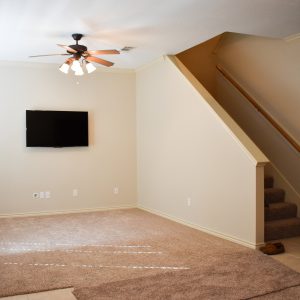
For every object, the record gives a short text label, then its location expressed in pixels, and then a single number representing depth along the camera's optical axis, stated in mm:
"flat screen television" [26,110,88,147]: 6402
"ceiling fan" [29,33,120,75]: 4664
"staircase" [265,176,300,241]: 4781
